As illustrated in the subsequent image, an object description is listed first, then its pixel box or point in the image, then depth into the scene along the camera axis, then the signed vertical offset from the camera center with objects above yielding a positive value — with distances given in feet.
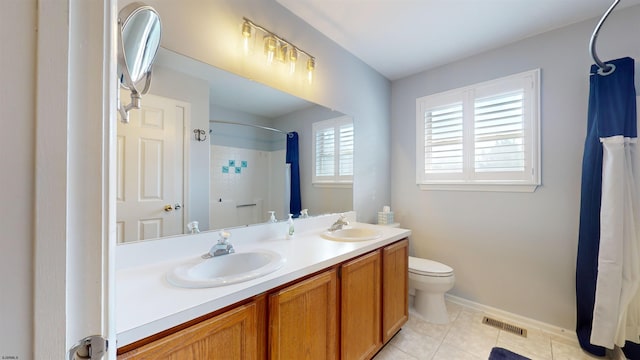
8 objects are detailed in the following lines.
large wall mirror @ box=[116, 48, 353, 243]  3.76 +0.54
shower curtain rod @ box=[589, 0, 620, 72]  4.54 +2.57
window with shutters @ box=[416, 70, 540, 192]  6.66 +1.37
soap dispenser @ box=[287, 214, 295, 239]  5.57 -1.09
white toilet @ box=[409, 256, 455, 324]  6.66 -2.96
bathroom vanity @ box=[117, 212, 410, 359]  2.44 -1.58
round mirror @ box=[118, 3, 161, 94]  2.54 +1.60
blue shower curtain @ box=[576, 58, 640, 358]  4.98 -0.66
